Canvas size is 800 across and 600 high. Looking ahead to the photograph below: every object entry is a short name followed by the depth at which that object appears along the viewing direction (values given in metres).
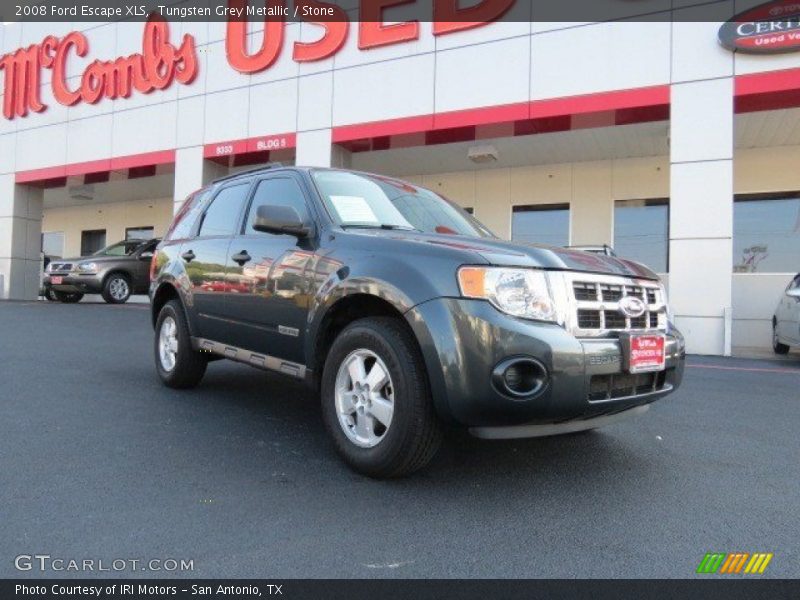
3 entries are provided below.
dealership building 9.41
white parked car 8.34
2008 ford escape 2.71
